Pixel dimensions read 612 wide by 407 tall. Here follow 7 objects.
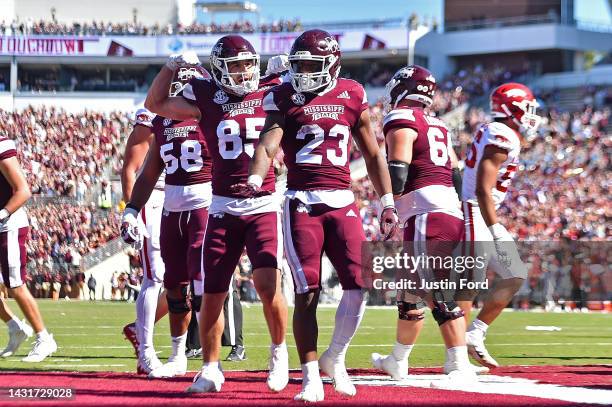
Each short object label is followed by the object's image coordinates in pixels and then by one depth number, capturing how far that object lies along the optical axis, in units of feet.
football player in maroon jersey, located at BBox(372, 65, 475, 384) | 50.72
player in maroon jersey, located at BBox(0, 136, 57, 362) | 61.26
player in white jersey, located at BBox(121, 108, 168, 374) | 55.01
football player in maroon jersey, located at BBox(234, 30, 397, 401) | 44.60
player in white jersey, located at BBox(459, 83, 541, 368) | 53.11
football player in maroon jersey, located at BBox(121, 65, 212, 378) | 54.03
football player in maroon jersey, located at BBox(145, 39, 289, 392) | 46.65
